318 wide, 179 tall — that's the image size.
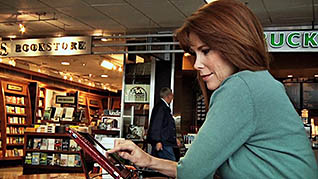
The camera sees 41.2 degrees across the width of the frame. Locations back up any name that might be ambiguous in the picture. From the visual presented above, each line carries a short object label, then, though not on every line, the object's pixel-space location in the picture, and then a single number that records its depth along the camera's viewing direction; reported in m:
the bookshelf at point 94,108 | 19.41
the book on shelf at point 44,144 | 8.41
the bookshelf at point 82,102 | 18.09
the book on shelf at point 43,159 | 8.28
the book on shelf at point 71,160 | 8.12
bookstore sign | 7.31
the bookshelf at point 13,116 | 12.59
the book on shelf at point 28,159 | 8.30
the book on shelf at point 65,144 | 8.34
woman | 0.88
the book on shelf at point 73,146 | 8.21
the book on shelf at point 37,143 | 8.48
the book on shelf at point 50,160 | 8.25
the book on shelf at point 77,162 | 8.07
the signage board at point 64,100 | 14.87
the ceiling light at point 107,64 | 11.54
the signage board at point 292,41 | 6.29
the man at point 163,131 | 6.97
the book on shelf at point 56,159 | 8.22
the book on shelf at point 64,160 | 8.14
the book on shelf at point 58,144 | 8.34
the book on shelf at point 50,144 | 8.36
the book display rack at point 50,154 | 8.16
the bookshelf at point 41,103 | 14.83
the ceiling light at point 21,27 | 7.63
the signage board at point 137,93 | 8.61
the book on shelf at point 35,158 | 8.30
